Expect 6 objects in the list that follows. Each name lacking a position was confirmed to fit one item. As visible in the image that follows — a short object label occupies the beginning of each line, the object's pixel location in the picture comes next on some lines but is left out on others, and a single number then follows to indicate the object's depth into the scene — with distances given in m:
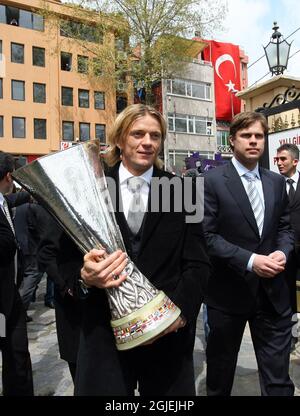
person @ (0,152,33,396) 2.69
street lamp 5.45
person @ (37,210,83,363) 2.56
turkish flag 36.34
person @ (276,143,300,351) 4.00
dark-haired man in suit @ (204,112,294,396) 2.57
